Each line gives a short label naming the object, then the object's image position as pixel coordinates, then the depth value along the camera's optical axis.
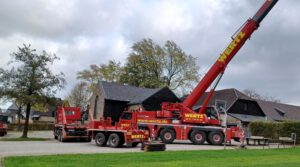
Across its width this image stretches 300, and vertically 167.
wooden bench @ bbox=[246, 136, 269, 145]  28.83
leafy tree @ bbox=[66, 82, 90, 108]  83.31
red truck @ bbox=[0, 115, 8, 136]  41.56
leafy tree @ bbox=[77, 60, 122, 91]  77.56
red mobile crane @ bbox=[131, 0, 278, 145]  28.27
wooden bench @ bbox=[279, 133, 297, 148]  28.00
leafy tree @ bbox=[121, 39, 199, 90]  71.00
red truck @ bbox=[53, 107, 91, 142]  29.58
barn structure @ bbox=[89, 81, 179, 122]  50.03
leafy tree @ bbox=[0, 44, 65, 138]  33.16
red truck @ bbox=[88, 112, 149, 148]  24.53
